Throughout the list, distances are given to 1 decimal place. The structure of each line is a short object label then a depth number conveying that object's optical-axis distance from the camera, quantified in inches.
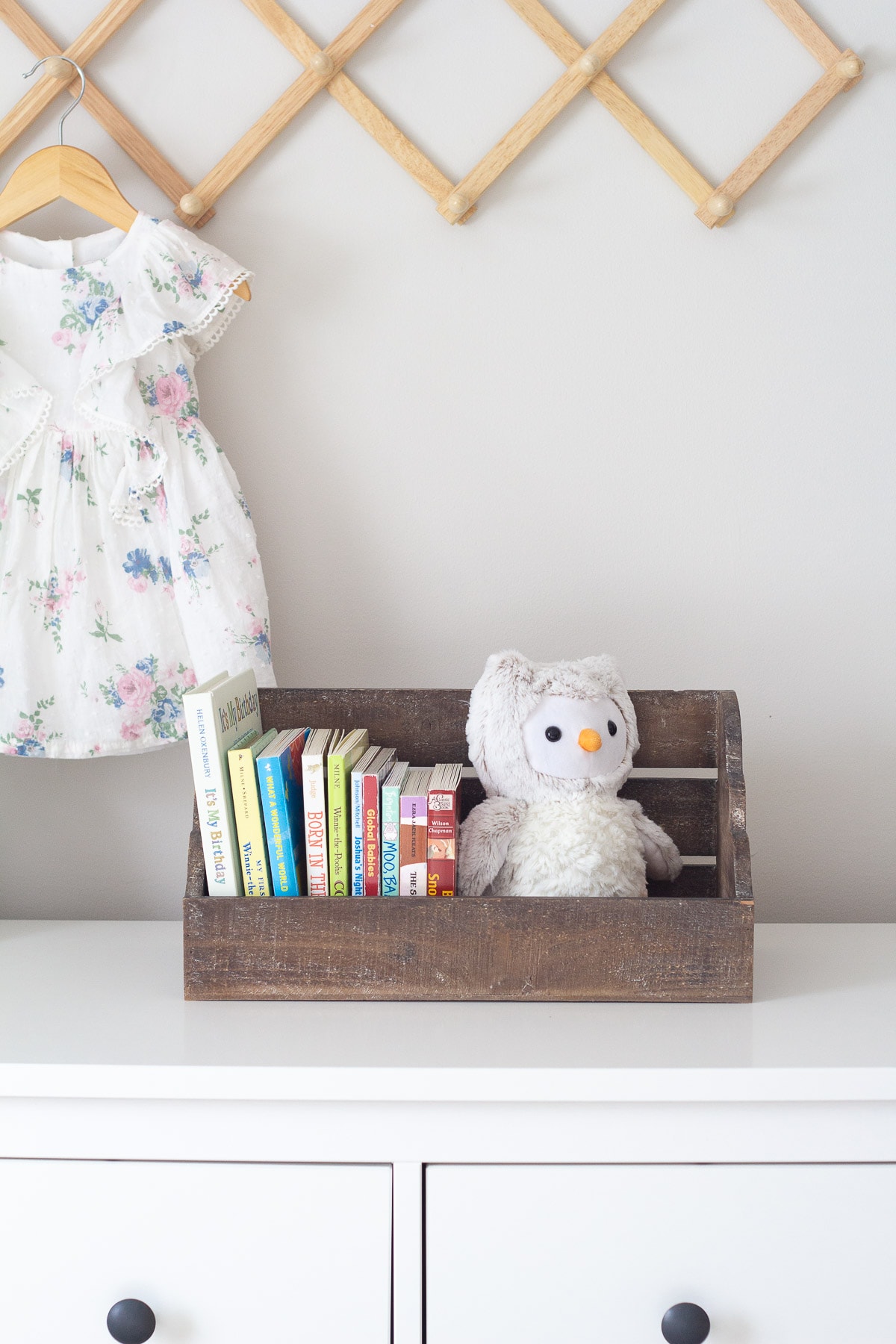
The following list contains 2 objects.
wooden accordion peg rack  44.9
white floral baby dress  42.9
